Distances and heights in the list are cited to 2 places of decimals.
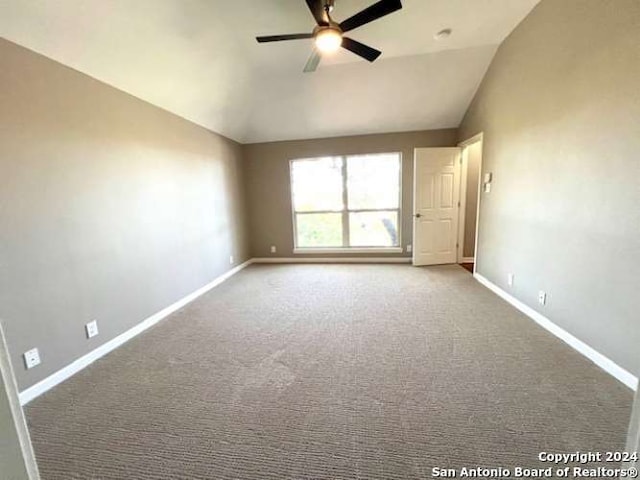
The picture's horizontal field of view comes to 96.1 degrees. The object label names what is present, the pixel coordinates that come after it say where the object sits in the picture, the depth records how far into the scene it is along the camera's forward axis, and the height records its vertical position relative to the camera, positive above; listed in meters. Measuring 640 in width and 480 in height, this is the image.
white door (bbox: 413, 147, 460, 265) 4.91 -0.27
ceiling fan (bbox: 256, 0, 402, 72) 2.10 +1.32
